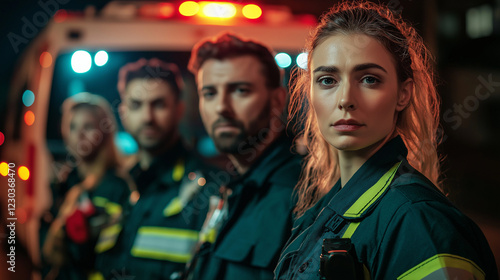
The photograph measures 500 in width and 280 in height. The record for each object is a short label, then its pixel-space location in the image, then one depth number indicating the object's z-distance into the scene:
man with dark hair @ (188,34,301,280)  2.08
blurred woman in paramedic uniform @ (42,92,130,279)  2.91
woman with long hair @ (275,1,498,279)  1.26
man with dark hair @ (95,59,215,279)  2.60
